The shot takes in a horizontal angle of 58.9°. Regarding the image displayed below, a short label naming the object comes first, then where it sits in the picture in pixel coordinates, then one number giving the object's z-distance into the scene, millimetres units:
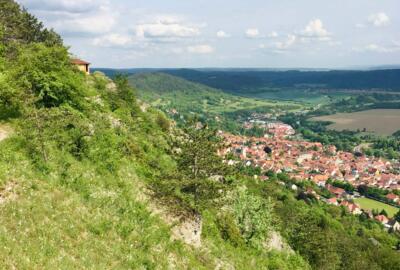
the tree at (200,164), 23047
